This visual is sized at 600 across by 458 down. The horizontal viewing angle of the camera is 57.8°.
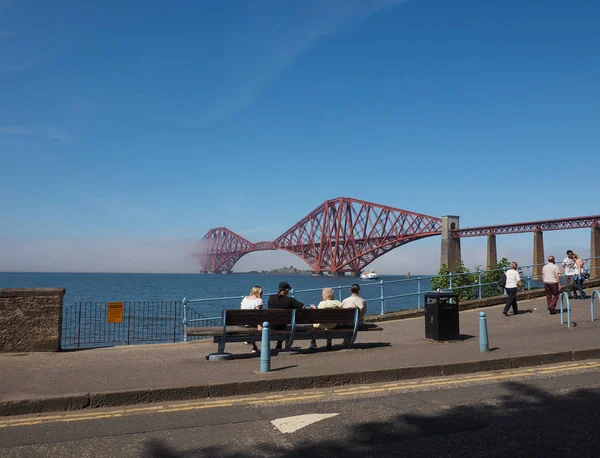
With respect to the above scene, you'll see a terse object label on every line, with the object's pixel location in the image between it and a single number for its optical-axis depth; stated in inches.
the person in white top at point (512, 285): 567.8
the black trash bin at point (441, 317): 405.7
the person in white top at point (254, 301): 404.5
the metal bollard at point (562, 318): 448.1
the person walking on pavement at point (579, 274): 637.3
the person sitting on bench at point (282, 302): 374.3
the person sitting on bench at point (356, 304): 397.8
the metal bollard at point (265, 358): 295.4
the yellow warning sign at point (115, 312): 492.1
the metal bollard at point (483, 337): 345.1
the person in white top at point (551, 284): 561.3
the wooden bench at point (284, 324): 344.2
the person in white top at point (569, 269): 648.4
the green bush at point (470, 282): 808.9
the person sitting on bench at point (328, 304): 379.2
